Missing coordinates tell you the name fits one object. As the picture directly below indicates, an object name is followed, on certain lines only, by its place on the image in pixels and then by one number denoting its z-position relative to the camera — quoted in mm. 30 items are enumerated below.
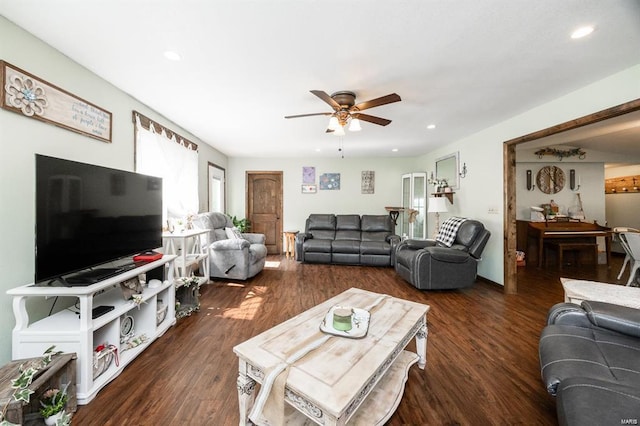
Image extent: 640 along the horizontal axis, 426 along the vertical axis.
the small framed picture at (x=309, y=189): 6078
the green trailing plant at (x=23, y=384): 1023
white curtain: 2922
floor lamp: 4359
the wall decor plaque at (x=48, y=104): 1596
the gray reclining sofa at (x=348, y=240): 4730
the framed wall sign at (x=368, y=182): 6078
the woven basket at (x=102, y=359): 1534
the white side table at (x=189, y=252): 2979
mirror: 4543
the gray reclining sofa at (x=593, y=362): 891
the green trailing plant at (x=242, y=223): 5505
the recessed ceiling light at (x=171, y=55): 1892
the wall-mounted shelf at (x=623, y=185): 5945
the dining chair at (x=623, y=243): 3545
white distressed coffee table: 977
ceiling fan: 2225
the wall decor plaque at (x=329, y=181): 6078
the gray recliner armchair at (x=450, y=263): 3342
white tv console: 1435
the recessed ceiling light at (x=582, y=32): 1632
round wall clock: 5246
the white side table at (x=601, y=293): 1746
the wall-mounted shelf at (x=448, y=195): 4691
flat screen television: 1453
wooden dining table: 4695
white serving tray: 1373
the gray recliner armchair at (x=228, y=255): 3680
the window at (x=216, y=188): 4883
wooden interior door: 6102
